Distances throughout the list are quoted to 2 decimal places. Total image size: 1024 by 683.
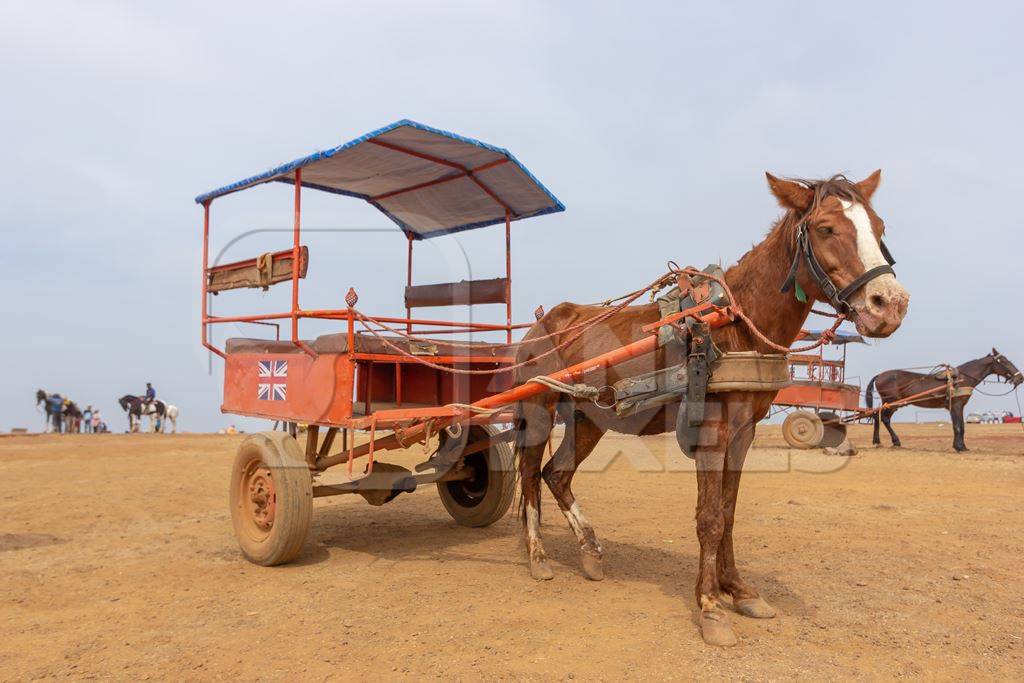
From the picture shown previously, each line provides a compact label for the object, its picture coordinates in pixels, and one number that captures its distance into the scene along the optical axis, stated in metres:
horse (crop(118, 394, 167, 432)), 27.94
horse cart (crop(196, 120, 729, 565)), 5.13
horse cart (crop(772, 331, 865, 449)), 15.55
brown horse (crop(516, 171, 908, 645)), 3.41
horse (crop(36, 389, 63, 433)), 26.80
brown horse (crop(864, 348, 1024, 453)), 16.28
